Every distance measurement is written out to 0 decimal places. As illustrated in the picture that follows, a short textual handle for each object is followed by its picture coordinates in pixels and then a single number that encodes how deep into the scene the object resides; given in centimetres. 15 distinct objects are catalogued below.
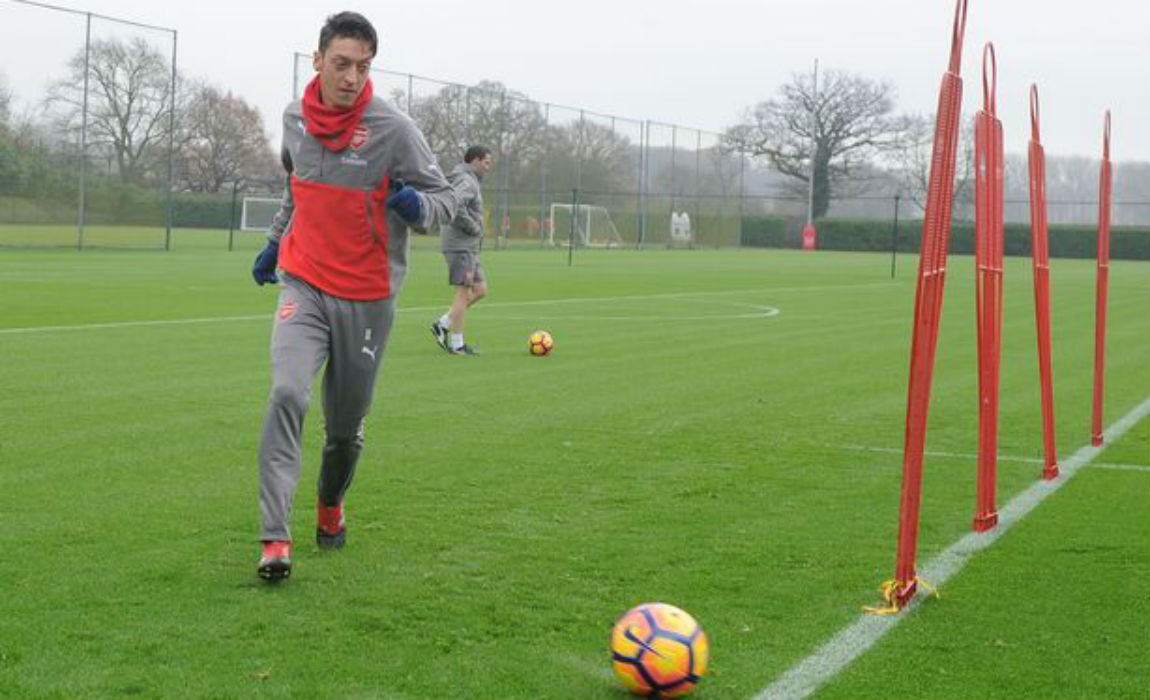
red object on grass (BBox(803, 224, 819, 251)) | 8469
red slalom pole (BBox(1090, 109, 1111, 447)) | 1077
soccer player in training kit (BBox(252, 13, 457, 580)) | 618
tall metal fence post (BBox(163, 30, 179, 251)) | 4484
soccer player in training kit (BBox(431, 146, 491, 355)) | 1535
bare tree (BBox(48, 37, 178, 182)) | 4178
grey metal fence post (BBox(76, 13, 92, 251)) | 4162
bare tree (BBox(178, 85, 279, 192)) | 5476
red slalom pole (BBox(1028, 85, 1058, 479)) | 916
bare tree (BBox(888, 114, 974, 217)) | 9775
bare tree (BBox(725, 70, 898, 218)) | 9925
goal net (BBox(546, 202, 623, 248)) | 6412
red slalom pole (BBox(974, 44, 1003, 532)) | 747
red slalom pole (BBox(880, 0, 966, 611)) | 589
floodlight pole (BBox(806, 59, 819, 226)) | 9128
